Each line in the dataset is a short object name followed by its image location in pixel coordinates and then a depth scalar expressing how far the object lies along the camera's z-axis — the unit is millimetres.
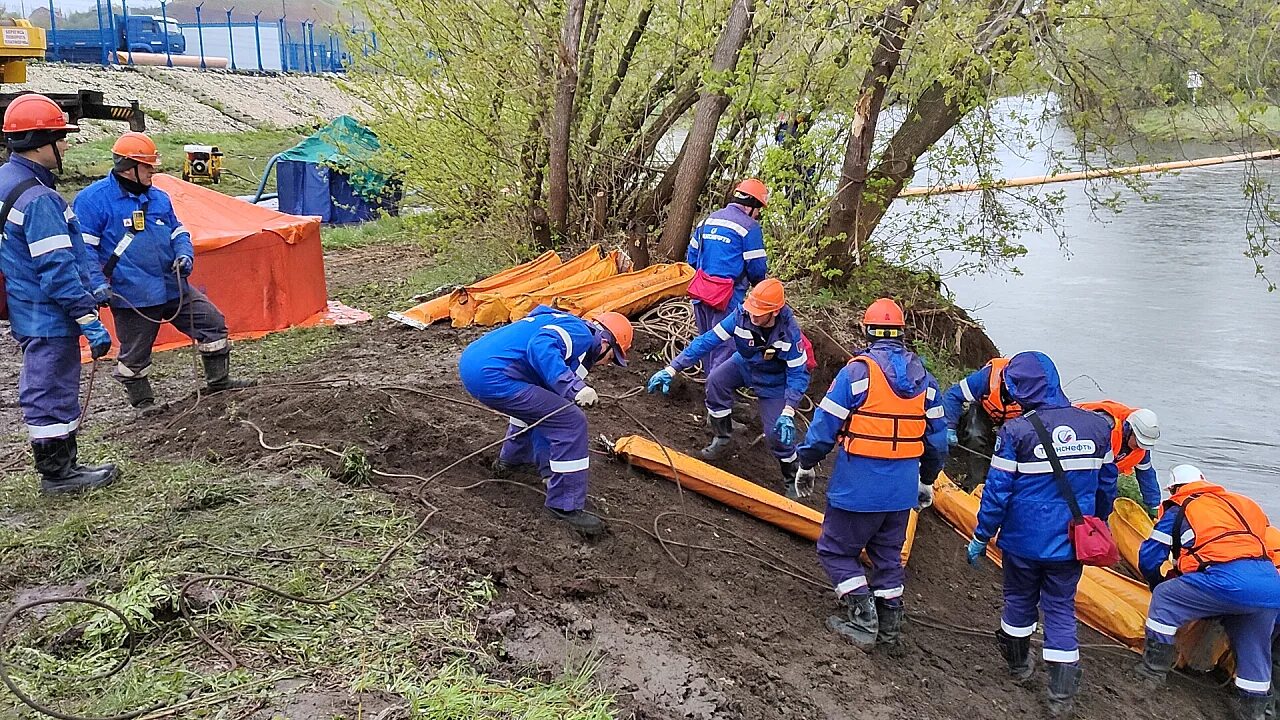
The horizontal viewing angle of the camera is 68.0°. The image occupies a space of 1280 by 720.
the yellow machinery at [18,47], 15625
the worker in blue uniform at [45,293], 4484
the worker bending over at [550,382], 4738
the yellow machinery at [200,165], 16641
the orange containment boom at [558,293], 8242
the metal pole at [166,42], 30378
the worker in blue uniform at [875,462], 4695
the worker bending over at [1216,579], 5055
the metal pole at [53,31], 27578
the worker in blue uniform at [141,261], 5734
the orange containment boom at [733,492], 5848
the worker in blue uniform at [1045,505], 4684
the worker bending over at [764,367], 5762
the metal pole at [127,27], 29562
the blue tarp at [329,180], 13906
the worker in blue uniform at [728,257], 6895
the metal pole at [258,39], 35062
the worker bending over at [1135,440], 5773
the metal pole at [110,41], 28094
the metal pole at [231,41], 35812
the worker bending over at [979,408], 5914
